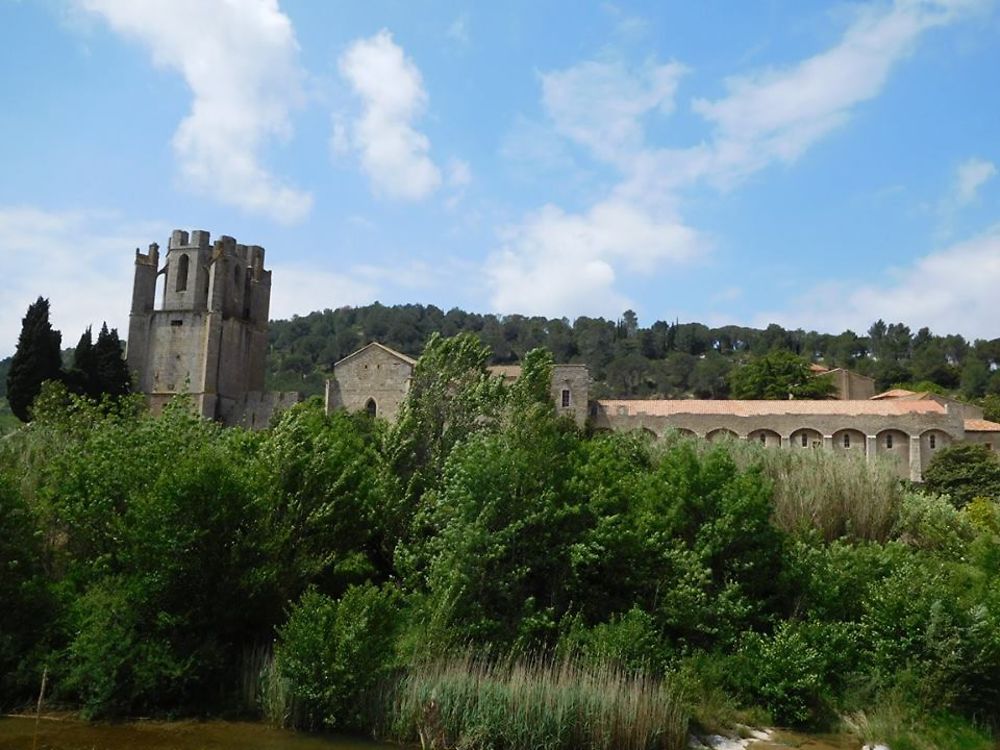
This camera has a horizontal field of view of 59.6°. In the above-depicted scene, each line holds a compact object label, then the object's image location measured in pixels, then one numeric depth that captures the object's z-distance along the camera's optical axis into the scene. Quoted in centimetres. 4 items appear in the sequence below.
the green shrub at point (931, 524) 2017
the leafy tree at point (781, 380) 5772
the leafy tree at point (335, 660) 1267
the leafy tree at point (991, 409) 5503
